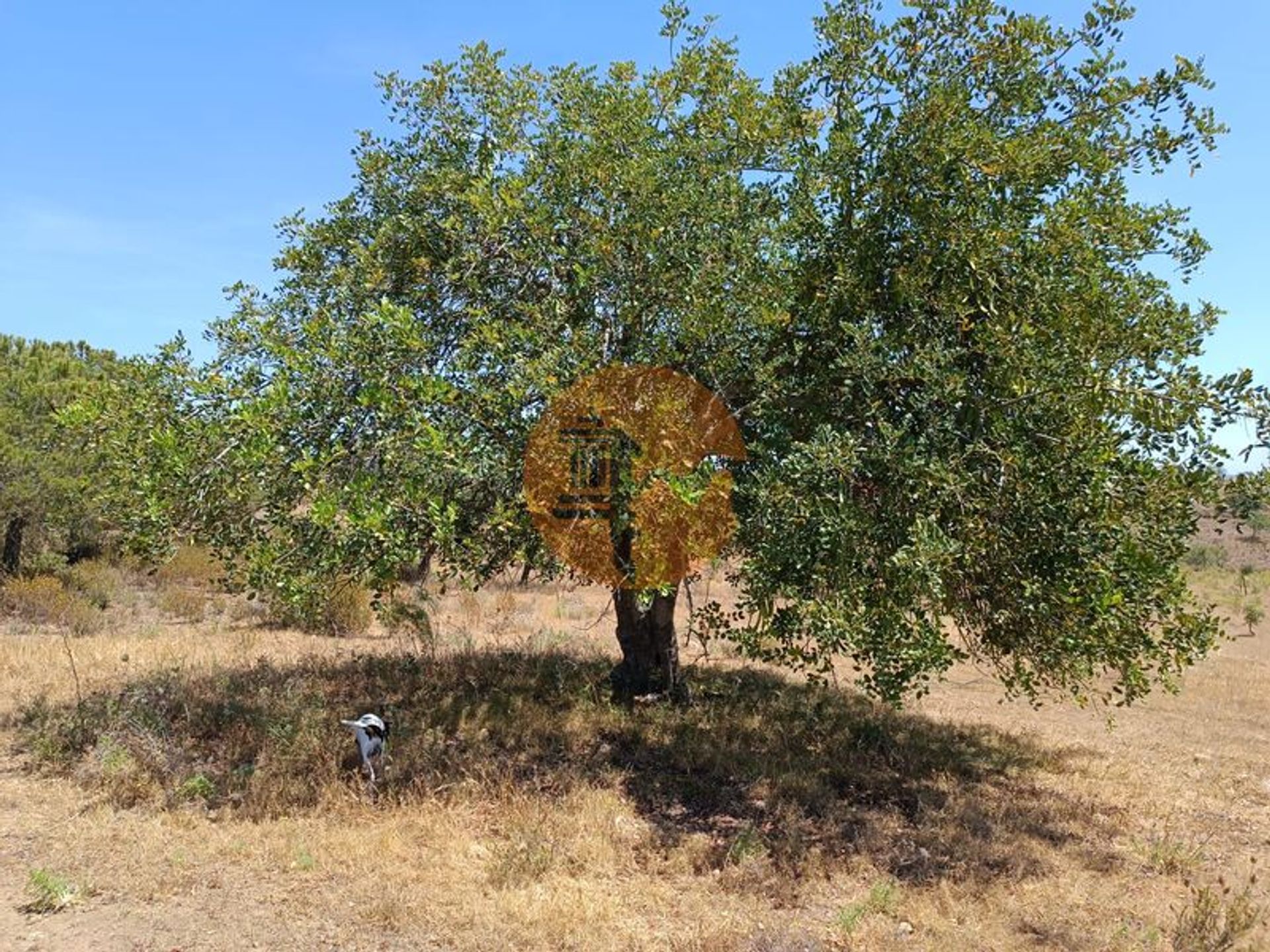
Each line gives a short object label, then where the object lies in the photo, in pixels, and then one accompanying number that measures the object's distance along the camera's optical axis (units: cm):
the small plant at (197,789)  809
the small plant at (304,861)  671
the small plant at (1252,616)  2631
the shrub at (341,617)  1758
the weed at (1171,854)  753
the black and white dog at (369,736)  819
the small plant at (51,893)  591
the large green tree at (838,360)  700
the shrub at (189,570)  2297
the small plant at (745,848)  730
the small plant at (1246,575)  3516
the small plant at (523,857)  665
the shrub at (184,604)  1938
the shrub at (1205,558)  4421
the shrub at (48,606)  1723
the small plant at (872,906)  617
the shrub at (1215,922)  572
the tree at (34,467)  1919
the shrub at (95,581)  2006
